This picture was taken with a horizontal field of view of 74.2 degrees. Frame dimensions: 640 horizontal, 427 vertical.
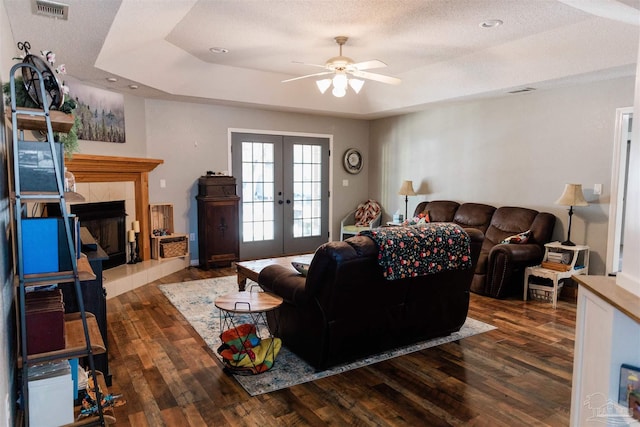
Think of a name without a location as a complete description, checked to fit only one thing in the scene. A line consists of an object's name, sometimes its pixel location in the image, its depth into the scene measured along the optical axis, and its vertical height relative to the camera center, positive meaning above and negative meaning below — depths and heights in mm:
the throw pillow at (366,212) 7661 -573
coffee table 4238 -892
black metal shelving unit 1866 -301
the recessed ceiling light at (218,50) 4934 +1544
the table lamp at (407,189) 6750 -126
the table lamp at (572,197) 4539 -166
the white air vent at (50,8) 2516 +1054
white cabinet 1708 -705
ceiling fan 4032 +1066
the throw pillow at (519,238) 4922 -662
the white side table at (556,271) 4547 -969
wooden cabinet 6023 -573
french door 6801 -192
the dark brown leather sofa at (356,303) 2746 -891
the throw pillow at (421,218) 5926 -538
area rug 2896 -1344
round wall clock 7750 +375
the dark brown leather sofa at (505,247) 4688 -744
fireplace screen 4844 -534
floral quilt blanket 2805 -473
